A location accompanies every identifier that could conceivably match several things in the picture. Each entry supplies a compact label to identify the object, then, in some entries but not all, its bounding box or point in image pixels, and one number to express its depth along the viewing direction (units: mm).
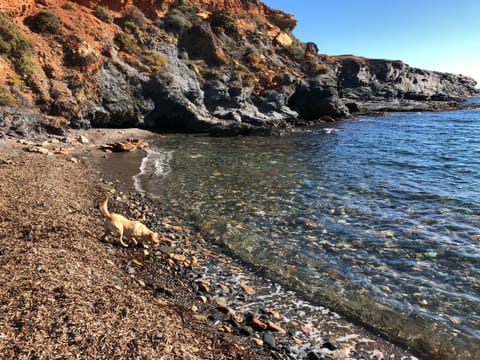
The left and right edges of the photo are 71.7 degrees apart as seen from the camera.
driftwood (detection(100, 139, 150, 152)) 20047
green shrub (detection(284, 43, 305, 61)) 52062
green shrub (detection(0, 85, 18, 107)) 18891
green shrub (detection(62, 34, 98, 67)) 25578
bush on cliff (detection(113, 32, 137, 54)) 31484
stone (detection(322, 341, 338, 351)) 5379
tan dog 7523
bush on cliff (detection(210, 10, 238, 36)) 44906
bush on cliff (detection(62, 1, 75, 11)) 30891
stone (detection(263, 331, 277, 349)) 5219
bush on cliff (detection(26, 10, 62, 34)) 25578
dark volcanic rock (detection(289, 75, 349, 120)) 45156
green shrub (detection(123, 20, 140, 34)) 34012
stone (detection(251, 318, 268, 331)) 5605
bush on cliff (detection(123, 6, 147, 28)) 35650
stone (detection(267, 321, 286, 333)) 5633
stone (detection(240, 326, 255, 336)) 5434
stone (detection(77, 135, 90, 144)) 21125
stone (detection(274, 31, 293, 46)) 53688
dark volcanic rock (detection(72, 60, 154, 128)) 25344
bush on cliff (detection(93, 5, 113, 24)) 32906
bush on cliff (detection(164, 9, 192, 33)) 39000
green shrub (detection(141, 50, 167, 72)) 31469
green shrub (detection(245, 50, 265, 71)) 42625
